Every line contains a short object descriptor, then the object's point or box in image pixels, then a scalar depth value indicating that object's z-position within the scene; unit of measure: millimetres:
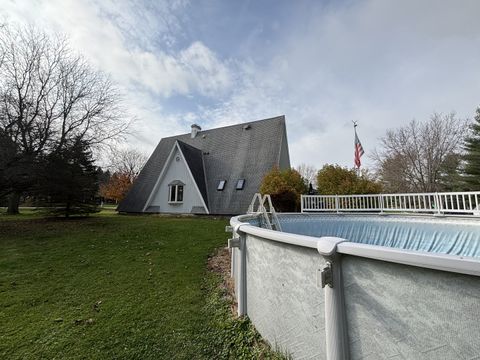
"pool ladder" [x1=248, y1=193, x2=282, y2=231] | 6380
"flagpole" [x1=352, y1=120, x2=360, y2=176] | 15477
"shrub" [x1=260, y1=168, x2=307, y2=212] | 12672
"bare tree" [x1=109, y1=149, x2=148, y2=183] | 36781
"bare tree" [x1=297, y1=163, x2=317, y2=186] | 43972
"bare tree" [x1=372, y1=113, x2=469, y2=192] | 21641
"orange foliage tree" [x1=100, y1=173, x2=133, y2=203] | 34062
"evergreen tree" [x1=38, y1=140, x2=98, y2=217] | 12039
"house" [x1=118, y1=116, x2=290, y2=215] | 15742
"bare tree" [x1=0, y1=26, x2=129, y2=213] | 11307
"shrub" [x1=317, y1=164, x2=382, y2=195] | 12165
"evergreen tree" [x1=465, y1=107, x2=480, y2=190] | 19953
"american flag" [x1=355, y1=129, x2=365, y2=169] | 15331
